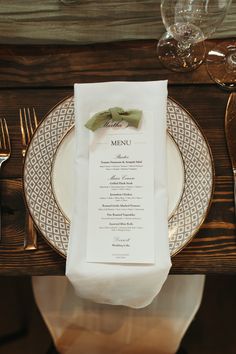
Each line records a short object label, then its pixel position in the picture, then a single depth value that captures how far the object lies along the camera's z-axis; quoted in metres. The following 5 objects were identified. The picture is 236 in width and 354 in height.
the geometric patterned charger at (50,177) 0.57
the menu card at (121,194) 0.54
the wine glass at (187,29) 0.61
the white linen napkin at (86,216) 0.53
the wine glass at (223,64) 0.67
